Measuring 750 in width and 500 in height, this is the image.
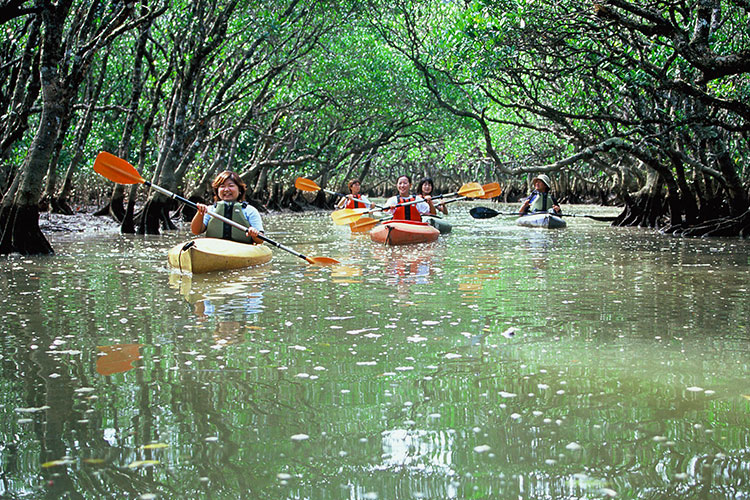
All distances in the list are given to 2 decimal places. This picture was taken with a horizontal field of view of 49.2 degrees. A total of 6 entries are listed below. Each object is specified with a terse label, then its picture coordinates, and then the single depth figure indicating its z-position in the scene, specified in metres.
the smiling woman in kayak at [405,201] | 16.00
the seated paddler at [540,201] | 20.77
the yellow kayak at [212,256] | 9.12
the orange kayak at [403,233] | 14.41
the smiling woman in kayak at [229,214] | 10.41
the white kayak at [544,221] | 19.81
